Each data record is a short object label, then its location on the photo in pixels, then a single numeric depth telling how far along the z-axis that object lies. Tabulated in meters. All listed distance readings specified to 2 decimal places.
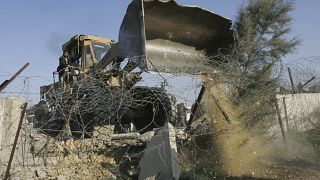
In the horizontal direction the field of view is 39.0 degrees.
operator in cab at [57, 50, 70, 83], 10.98
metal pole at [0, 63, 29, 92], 6.21
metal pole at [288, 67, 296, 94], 8.53
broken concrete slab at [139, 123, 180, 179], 7.44
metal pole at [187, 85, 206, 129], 7.52
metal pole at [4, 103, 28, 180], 6.17
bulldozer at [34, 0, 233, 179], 7.28
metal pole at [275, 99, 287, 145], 9.22
